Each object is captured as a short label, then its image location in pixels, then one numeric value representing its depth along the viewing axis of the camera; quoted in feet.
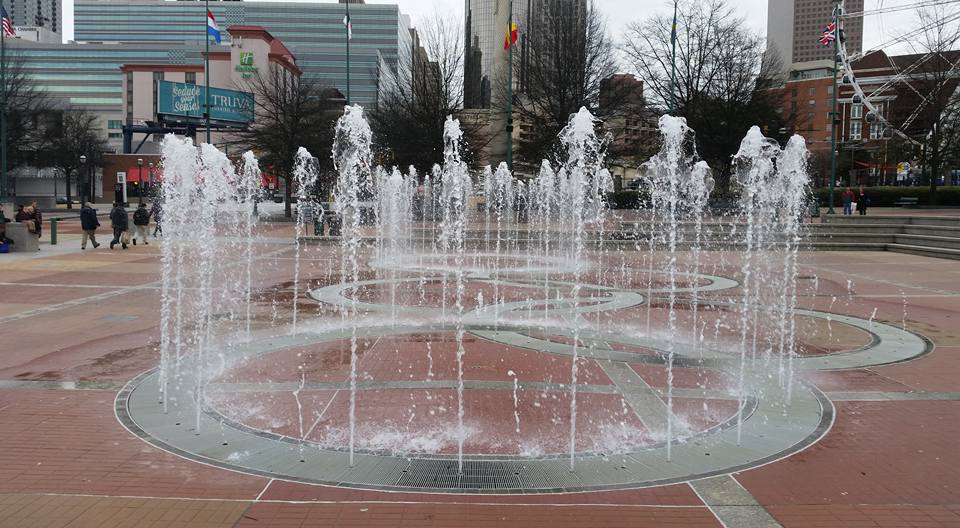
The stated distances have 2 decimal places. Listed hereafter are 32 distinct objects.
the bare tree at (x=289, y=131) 134.10
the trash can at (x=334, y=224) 95.40
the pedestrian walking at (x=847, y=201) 119.44
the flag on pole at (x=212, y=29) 128.36
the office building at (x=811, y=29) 514.27
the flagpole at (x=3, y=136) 96.99
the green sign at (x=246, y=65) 259.80
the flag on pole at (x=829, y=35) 124.88
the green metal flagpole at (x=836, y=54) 114.01
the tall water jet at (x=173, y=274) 28.17
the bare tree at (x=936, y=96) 132.36
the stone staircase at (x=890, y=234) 79.82
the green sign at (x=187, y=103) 201.05
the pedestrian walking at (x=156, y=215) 96.99
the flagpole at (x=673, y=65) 113.92
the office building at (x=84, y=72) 419.54
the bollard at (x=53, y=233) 78.24
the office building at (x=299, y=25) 433.07
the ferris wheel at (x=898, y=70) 123.76
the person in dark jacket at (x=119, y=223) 76.64
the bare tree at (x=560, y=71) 129.49
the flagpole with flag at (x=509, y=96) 99.15
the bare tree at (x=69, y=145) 199.00
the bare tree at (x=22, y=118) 161.79
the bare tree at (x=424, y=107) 133.08
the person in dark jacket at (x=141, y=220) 82.17
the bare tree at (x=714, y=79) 138.31
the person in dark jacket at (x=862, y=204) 115.03
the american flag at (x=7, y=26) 97.97
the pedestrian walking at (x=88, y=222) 73.82
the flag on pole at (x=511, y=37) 106.52
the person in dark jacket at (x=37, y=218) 71.46
